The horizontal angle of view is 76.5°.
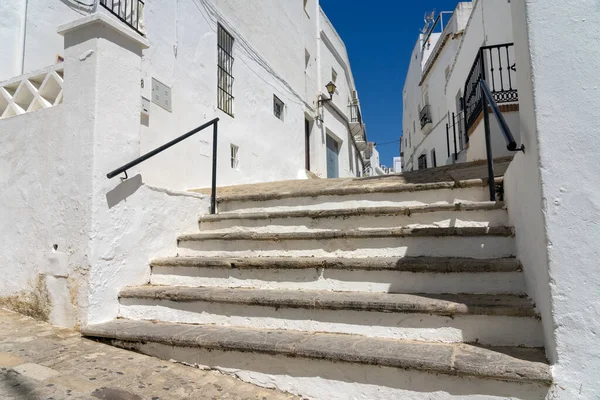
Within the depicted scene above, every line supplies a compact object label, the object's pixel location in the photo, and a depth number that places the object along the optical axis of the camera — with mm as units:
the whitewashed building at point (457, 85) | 6328
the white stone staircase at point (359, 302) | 1880
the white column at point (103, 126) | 2713
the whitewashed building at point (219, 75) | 4477
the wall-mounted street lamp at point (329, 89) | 12344
